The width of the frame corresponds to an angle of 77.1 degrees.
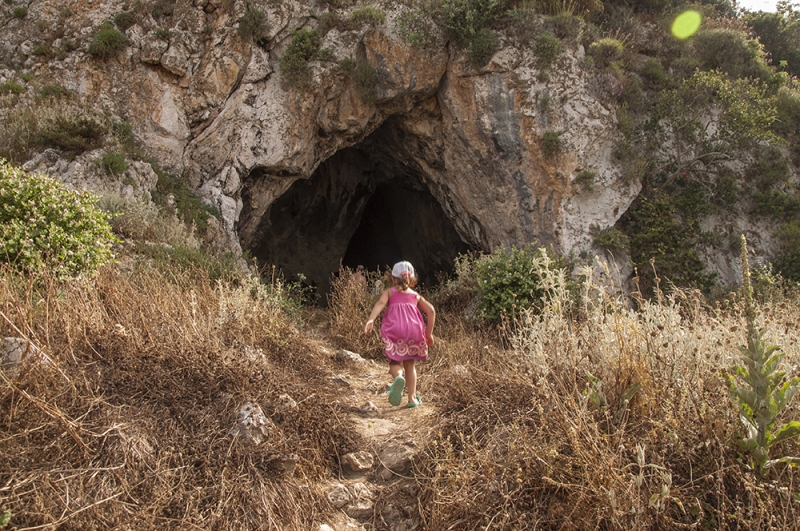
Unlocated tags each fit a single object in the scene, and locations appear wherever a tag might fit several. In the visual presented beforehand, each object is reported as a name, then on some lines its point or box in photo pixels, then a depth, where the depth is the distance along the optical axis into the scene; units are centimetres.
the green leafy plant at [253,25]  822
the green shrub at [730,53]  931
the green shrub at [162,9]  834
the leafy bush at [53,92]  720
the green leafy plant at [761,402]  233
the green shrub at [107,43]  771
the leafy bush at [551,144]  801
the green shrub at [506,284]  624
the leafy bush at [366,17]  841
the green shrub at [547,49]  809
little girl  409
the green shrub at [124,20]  804
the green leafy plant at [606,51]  859
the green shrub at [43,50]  770
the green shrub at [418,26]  822
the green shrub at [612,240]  793
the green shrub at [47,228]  375
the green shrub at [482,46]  812
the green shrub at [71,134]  650
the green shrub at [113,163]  654
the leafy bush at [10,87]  709
